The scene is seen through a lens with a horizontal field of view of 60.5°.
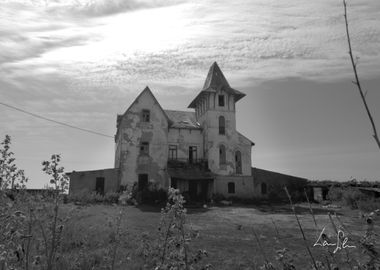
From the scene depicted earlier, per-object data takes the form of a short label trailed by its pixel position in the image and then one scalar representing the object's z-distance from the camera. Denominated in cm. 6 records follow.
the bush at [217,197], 3285
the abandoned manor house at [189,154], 3269
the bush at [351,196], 2789
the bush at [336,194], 3109
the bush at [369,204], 2368
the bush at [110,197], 2856
